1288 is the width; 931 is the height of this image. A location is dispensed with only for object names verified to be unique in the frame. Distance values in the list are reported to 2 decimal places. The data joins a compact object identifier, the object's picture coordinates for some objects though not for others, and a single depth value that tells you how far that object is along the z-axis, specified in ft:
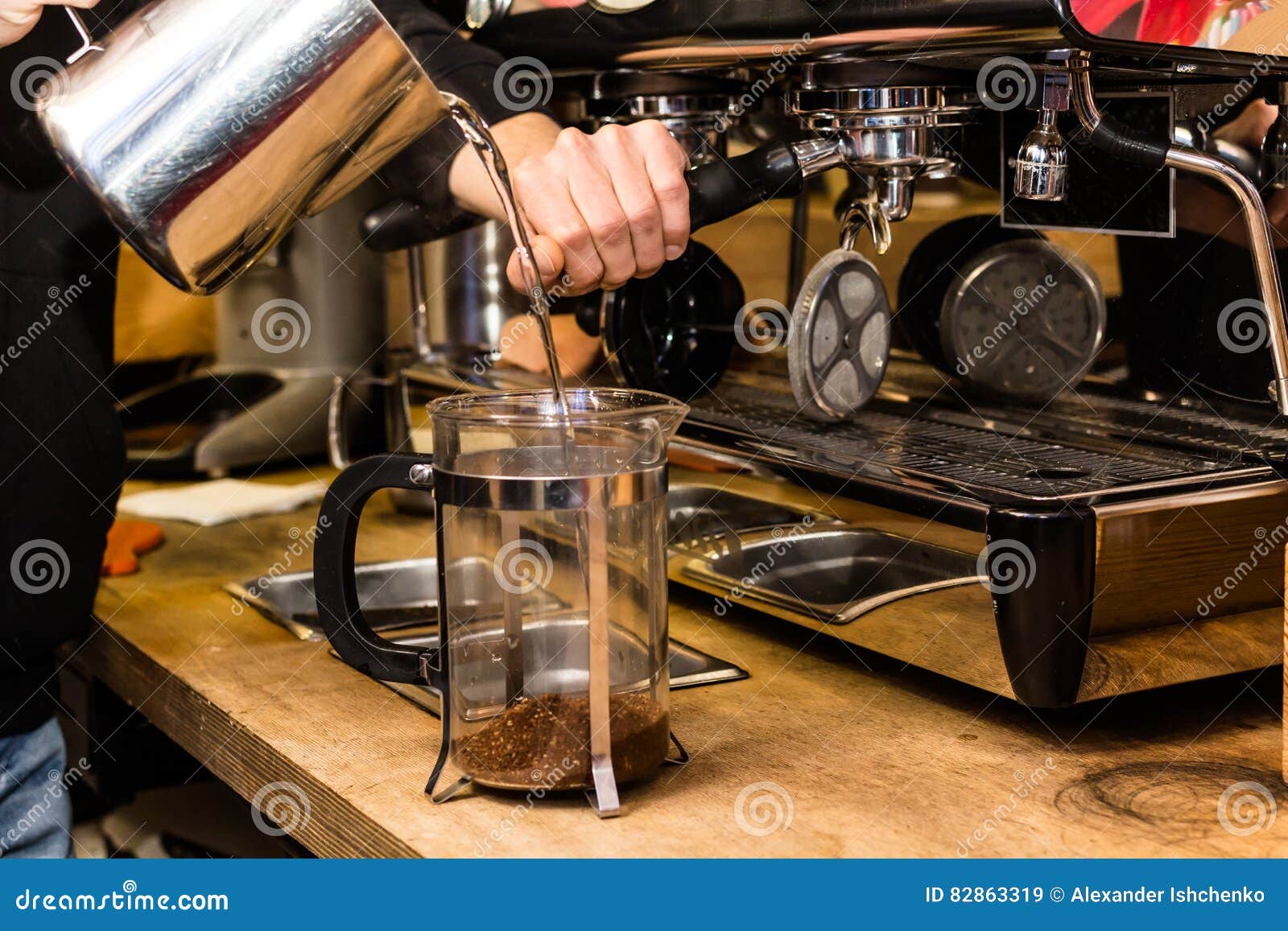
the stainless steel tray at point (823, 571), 2.52
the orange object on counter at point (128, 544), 3.70
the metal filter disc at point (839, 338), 2.94
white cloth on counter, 4.27
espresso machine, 2.35
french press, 2.15
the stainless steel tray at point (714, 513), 2.86
